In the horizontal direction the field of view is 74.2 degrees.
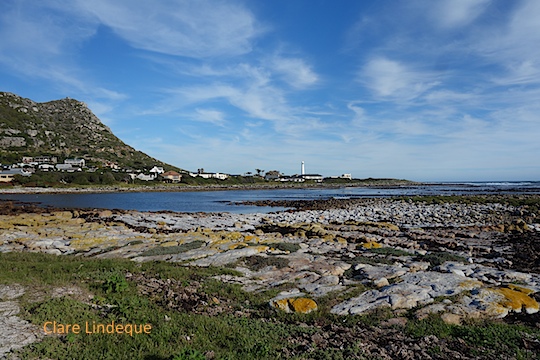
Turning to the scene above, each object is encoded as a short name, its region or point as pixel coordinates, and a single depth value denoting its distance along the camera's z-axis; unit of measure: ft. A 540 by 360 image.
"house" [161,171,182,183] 526.98
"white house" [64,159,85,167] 519.32
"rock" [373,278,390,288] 41.01
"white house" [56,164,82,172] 473.67
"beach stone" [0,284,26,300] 31.06
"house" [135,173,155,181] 508.00
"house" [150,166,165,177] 579.60
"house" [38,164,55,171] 459.11
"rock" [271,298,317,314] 34.14
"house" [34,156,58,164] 506.07
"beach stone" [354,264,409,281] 44.50
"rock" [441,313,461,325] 30.78
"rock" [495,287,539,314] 33.53
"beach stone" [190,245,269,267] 53.57
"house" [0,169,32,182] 361.96
